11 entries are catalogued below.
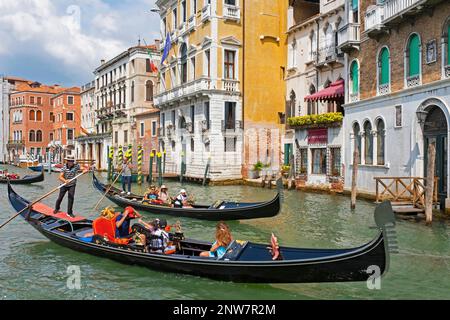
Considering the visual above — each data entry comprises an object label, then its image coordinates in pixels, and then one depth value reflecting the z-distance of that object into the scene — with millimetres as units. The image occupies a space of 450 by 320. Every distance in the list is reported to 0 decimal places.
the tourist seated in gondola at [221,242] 5520
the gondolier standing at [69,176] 8852
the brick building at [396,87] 10414
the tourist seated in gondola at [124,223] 6753
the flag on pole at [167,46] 22503
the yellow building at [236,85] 20484
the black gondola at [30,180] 20794
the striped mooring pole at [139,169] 21234
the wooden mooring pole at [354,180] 11359
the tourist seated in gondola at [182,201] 10367
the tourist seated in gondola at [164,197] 10898
